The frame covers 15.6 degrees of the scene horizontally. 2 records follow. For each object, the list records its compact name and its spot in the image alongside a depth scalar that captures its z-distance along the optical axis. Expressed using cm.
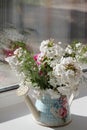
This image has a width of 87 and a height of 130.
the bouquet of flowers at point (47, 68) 101
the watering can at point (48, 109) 110
